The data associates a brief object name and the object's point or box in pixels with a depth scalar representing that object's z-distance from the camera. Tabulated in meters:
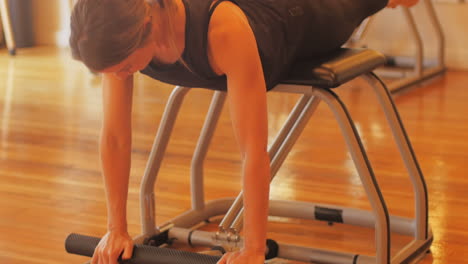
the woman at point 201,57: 2.88
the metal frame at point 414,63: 6.85
